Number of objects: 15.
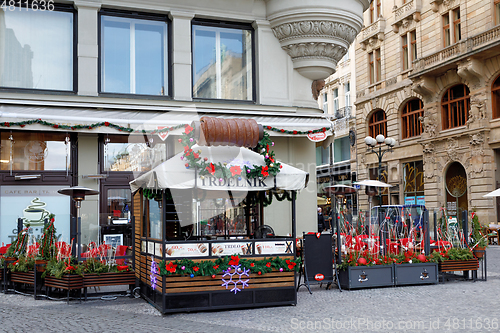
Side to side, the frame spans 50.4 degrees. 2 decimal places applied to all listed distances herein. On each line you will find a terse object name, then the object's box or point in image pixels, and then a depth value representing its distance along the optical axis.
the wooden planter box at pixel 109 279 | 9.95
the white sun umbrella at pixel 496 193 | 17.89
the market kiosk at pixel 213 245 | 8.74
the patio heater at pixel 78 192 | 12.27
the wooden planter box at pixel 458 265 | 11.77
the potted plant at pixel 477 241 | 12.24
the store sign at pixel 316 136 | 15.20
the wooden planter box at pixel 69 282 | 9.81
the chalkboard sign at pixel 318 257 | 11.02
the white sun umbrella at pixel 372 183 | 18.85
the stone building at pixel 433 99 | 28.50
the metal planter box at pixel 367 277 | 10.98
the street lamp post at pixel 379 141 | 22.11
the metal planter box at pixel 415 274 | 11.34
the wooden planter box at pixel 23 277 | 10.70
